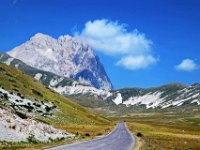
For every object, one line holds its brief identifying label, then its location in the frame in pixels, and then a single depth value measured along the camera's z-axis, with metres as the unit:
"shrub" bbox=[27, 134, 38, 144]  64.88
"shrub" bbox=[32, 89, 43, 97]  176.62
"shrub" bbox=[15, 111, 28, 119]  73.69
